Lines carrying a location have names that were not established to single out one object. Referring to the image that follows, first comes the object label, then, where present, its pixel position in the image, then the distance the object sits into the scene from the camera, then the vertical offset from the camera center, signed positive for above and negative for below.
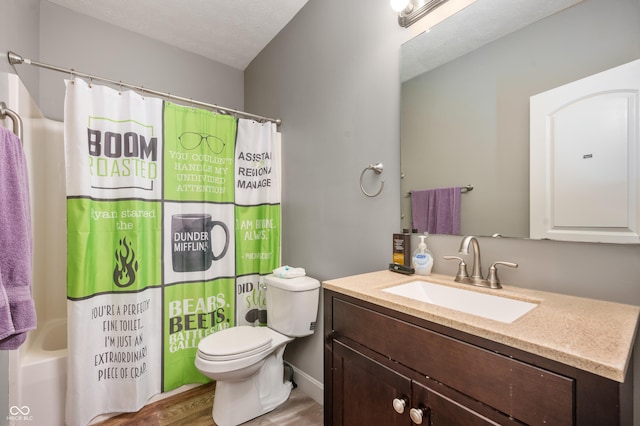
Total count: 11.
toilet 1.49 -0.78
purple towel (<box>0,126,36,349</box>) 0.94 -0.12
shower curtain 1.51 -0.15
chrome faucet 1.09 -0.17
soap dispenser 1.25 -0.22
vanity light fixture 1.28 +0.96
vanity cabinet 0.55 -0.42
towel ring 1.50 +0.23
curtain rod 1.34 +0.76
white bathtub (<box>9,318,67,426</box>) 1.37 -0.88
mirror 0.91 +0.50
